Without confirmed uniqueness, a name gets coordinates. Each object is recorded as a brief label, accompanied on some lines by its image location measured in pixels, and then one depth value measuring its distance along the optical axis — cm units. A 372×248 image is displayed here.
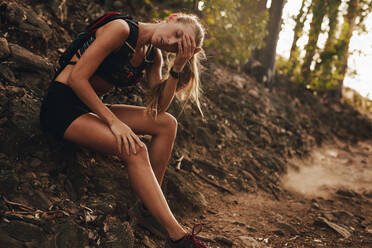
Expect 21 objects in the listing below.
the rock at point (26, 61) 331
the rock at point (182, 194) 364
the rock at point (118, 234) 232
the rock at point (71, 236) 207
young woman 234
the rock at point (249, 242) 321
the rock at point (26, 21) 377
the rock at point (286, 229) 369
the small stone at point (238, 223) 375
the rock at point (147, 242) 269
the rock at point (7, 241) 190
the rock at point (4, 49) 322
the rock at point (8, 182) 227
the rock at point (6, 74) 306
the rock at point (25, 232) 197
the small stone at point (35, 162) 266
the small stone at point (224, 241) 314
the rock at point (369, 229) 398
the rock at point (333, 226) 379
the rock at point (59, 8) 500
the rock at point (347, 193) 571
